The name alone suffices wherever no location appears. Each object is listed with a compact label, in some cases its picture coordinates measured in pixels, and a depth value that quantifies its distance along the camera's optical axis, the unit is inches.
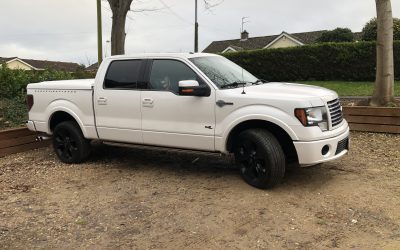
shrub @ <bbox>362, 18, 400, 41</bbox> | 923.4
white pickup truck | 210.4
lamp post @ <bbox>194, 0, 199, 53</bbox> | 1355.3
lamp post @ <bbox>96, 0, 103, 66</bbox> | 639.1
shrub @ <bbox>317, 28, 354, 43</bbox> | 1259.8
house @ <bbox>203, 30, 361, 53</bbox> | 1872.5
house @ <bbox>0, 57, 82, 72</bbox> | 2005.4
